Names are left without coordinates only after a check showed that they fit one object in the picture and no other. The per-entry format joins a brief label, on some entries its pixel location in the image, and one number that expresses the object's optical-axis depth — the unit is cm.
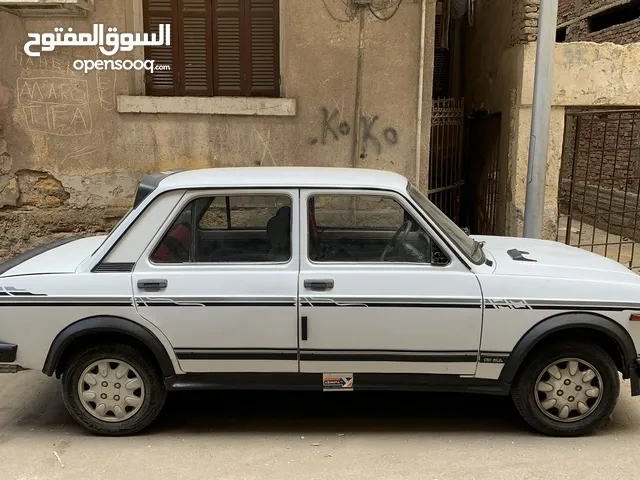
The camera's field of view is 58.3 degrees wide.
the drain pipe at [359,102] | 680
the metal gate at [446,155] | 834
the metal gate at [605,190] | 907
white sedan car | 342
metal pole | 534
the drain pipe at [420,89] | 677
